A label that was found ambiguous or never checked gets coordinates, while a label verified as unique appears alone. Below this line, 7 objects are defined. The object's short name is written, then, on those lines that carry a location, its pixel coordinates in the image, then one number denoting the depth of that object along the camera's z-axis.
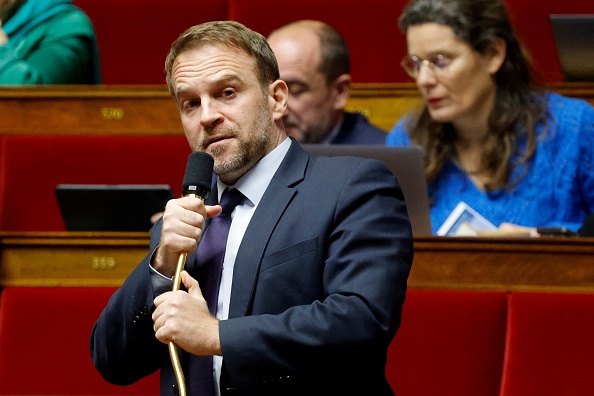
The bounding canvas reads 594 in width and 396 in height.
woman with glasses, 8.91
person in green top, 9.88
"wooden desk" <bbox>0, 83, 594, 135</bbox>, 9.40
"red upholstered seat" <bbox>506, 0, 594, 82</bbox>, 11.01
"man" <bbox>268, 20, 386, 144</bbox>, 9.29
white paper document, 8.83
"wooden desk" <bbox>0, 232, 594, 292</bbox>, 8.47
